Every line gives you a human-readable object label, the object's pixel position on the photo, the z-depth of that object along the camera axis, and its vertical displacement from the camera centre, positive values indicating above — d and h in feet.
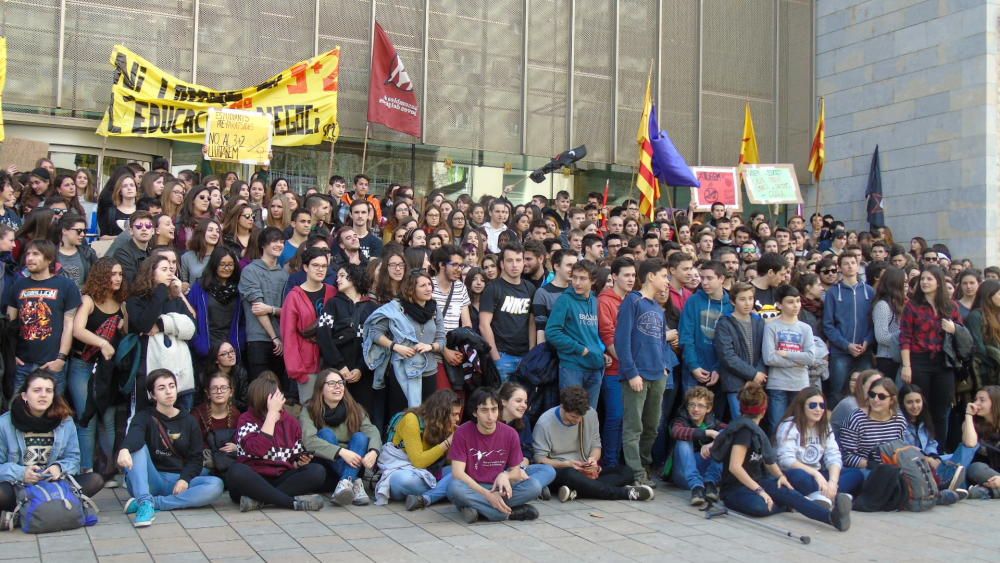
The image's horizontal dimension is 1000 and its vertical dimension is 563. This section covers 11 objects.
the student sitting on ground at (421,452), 25.99 -3.99
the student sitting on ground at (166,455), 23.95 -3.98
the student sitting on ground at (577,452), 27.27 -4.06
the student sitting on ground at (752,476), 25.76 -4.41
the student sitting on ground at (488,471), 24.32 -4.21
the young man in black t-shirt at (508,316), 30.50 -0.31
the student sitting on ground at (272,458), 24.85 -4.08
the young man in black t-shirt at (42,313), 25.93 -0.50
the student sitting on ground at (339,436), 25.89 -3.66
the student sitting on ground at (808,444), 27.17 -3.67
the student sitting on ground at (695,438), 28.07 -3.69
